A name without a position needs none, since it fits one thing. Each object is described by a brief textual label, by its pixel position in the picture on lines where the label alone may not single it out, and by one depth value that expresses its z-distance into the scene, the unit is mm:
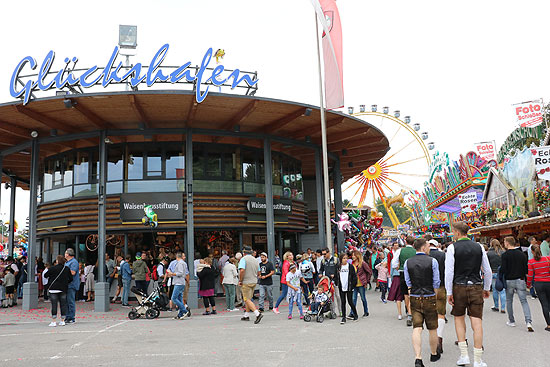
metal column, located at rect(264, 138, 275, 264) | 17594
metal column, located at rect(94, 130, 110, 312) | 15359
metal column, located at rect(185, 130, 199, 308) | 15852
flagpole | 13384
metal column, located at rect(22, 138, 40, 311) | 16625
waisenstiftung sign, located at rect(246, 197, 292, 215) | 18922
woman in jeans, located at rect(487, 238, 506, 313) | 11972
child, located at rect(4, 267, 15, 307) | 17547
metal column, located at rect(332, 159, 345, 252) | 24053
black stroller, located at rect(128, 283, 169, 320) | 13422
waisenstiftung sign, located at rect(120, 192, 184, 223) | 17562
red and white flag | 14758
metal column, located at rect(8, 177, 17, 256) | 24000
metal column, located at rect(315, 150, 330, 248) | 20469
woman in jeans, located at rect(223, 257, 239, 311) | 14609
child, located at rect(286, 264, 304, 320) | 12617
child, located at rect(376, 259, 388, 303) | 15867
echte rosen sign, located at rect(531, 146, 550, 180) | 18109
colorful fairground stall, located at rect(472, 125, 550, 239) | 20250
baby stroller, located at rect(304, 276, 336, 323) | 11922
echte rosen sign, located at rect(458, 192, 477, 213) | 33781
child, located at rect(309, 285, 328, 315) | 11984
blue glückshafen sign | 14977
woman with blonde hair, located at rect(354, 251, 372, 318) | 12508
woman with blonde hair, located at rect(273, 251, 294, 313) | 13172
